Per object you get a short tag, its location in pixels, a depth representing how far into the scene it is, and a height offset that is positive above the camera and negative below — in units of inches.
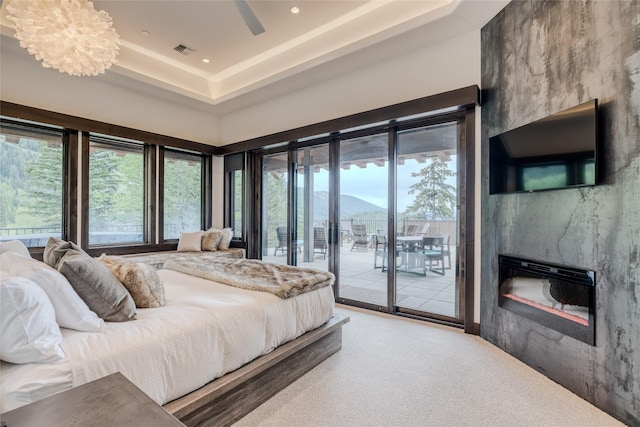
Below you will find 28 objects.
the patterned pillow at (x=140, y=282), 73.9 -16.8
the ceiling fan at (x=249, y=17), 95.8 +66.1
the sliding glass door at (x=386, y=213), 138.3 +1.2
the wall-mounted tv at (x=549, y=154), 82.0 +19.4
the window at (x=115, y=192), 177.3 +14.6
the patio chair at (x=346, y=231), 172.2 -9.3
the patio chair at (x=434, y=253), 141.6 -18.4
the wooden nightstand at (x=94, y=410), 34.3 -23.8
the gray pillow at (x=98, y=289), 63.0 -16.0
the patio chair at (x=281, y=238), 202.4 -15.7
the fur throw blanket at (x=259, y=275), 91.0 -21.2
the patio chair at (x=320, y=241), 181.9 -16.2
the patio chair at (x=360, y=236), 167.3 -11.9
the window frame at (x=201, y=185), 202.4 +21.9
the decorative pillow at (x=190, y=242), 200.2 -18.1
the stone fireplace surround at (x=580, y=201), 74.2 +4.0
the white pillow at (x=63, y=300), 56.1 -16.2
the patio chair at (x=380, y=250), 159.3 -18.8
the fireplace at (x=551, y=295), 84.1 -25.6
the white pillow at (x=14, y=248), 84.8 -9.4
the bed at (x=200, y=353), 49.1 -27.7
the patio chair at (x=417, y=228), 144.9 -6.5
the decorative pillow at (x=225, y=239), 212.5 -17.2
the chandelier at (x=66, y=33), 89.6 +58.0
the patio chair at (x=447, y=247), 138.4 -14.9
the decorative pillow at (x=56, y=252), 73.5 -9.1
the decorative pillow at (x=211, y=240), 204.8 -17.1
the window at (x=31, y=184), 149.3 +16.3
